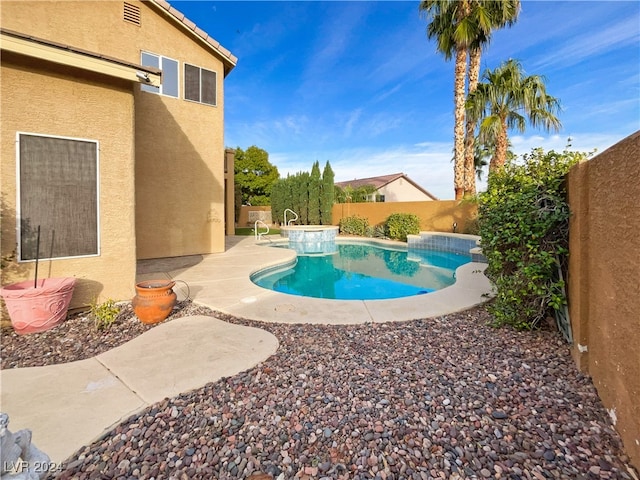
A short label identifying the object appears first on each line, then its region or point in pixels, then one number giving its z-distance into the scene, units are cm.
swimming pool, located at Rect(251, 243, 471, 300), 830
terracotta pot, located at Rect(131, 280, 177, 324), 463
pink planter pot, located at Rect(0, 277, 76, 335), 411
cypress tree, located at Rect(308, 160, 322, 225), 2339
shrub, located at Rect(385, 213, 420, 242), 1739
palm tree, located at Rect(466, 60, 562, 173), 1442
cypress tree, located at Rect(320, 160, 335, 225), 2308
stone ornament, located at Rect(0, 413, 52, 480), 138
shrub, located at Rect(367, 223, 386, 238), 1942
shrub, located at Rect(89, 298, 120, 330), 443
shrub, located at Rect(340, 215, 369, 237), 2069
